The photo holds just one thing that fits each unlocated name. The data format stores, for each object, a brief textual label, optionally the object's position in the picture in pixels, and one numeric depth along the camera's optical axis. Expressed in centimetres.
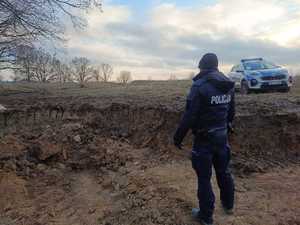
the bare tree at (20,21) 684
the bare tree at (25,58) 943
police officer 252
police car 775
